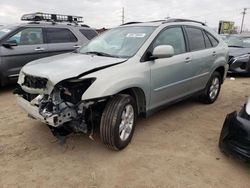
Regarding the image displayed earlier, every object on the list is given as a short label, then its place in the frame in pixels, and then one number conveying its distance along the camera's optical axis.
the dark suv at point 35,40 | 4.42
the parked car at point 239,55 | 6.53
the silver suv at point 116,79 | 2.18
